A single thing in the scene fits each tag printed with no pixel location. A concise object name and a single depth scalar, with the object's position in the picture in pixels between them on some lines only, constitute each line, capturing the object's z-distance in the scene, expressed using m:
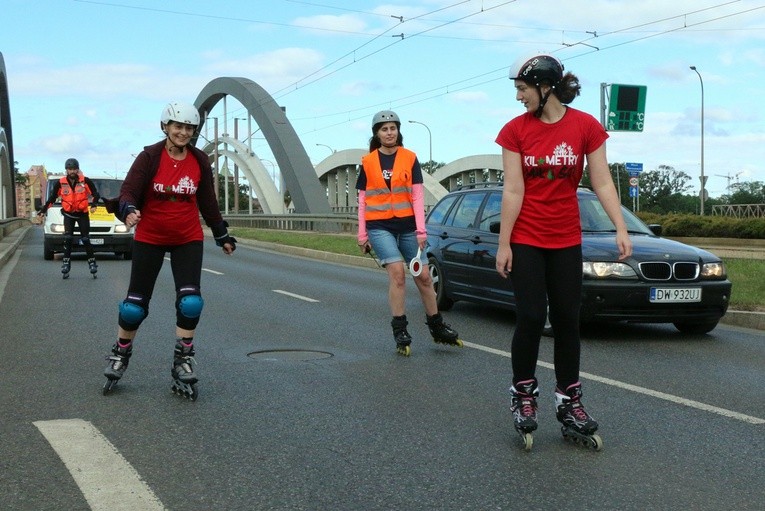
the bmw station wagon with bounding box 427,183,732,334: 8.62
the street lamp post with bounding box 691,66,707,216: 42.16
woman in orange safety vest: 7.61
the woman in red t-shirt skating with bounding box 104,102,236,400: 5.86
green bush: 29.97
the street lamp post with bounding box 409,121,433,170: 77.94
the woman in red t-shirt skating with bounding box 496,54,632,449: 4.68
